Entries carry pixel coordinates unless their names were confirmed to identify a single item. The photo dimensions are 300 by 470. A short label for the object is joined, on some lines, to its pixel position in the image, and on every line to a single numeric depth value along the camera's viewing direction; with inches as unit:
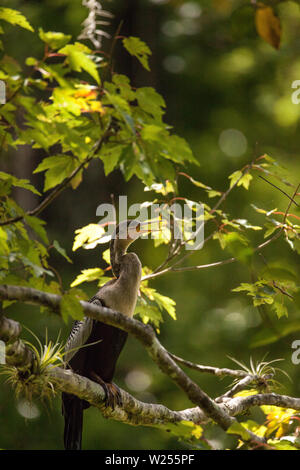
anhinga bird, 226.2
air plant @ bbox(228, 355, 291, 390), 232.9
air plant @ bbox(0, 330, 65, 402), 171.3
